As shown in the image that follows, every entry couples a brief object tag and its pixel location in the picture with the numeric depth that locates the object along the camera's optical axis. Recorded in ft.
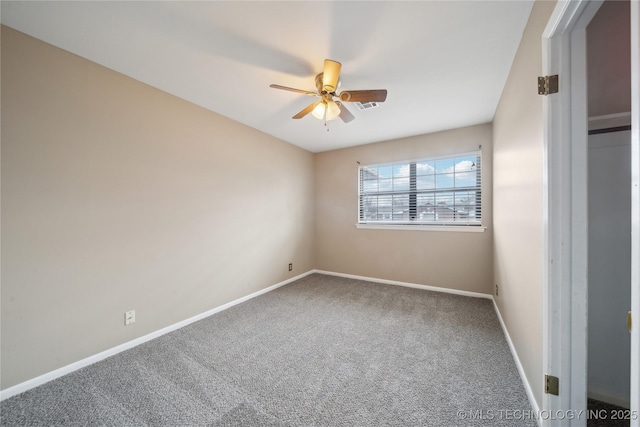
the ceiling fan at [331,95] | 5.62
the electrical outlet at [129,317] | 6.82
